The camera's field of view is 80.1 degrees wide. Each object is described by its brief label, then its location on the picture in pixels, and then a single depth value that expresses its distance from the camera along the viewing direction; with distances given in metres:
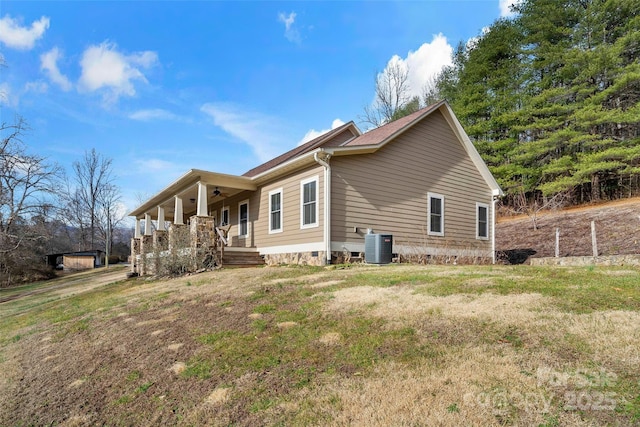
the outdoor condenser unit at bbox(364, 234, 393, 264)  10.19
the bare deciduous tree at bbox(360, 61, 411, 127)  29.09
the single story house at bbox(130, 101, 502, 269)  10.70
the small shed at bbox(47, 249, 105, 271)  35.12
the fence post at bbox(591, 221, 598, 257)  11.47
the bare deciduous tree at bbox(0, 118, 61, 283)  21.50
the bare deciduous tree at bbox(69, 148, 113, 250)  44.16
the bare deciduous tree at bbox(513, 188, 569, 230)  20.01
